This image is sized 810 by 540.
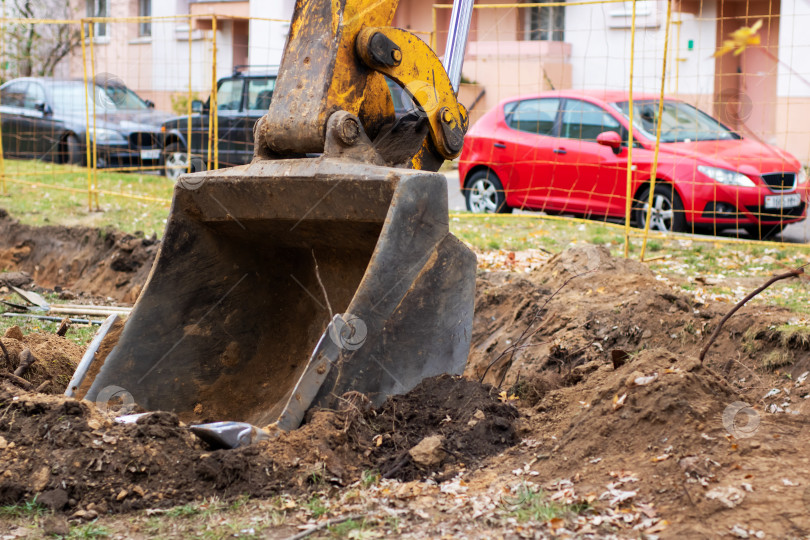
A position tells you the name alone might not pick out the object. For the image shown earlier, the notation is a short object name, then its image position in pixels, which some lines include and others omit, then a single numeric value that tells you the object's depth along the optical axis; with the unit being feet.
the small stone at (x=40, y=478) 20.52
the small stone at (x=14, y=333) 30.58
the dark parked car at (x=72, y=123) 94.17
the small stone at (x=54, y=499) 20.08
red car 58.70
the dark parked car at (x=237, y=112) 82.58
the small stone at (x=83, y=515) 19.90
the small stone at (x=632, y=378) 23.16
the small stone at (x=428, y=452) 21.95
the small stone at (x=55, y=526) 19.19
